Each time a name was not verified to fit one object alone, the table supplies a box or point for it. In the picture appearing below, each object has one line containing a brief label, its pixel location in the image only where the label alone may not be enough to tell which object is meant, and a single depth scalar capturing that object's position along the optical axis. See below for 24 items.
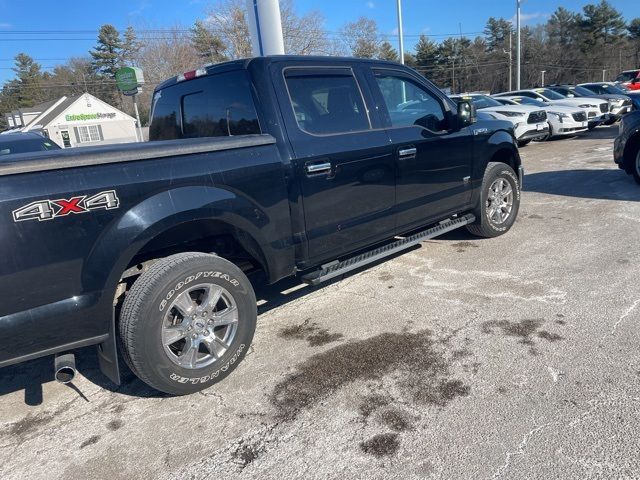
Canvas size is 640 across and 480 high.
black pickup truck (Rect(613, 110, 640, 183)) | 7.52
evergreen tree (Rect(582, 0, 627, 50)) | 68.75
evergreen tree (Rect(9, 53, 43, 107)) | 71.50
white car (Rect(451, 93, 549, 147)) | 13.14
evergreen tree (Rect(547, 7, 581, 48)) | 73.44
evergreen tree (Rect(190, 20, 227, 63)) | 47.67
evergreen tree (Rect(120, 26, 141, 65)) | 64.84
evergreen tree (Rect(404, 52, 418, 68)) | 74.69
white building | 49.25
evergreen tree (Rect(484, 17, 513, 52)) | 83.12
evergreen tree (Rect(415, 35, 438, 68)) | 79.75
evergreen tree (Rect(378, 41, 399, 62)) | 58.14
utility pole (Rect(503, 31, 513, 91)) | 70.66
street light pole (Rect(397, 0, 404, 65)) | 23.80
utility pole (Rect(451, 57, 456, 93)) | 77.94
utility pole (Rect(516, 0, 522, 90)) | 32.12
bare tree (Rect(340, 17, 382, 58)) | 50.94
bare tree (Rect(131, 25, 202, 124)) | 52.47
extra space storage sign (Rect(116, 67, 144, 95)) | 23.75
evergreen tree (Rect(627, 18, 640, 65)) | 68.19
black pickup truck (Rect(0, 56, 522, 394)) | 2.42
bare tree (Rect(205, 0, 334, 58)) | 39.84
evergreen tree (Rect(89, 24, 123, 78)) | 66.62
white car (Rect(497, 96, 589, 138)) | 14.34
